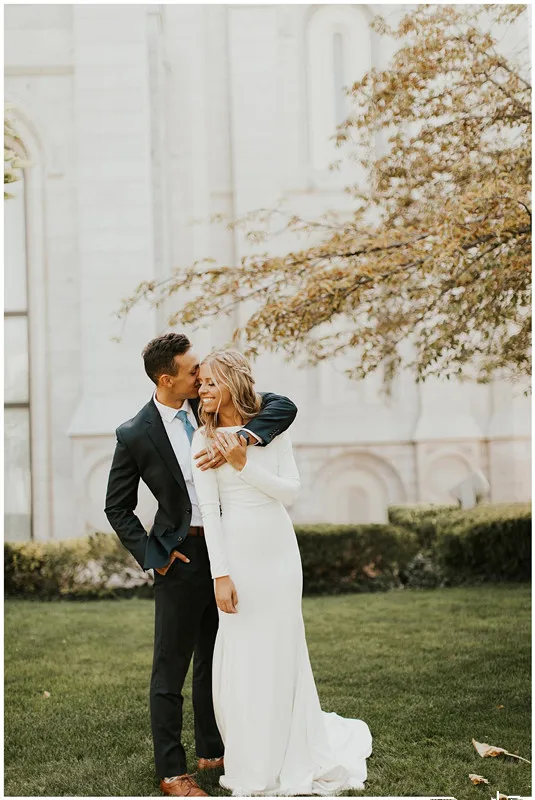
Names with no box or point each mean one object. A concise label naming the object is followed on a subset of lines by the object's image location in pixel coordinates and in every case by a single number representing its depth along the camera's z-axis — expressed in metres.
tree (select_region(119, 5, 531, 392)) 5.11
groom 3.77
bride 3.66
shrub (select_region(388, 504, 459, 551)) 9.29
